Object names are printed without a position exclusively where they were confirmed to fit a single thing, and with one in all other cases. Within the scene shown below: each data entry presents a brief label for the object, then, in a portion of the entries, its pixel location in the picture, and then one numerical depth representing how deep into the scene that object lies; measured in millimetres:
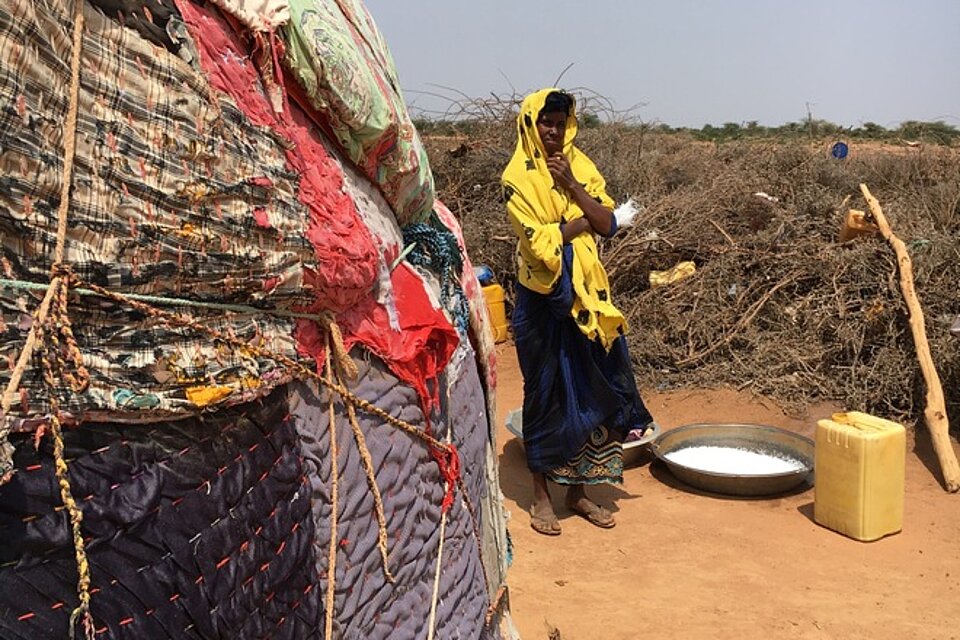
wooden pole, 4223
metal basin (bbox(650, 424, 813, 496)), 4105
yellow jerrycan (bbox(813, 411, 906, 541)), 3538
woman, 3391
